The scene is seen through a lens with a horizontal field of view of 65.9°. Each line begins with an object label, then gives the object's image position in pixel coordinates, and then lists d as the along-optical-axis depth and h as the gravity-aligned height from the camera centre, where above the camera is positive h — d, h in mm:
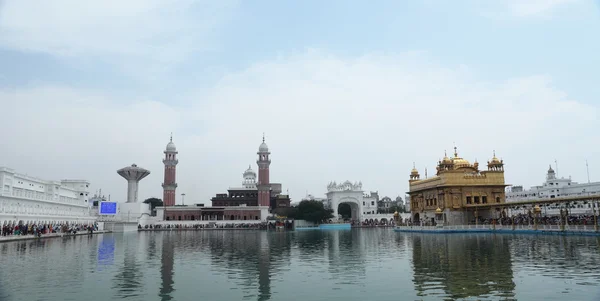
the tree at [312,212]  82312 +516
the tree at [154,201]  126562 +4640
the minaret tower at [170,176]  91438 +8221
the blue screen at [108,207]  67500 +1723
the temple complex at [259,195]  94688 +4599
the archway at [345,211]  111119 +749
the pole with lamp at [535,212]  39500 -151
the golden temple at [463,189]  52000 +2567
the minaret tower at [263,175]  94188 +8366
